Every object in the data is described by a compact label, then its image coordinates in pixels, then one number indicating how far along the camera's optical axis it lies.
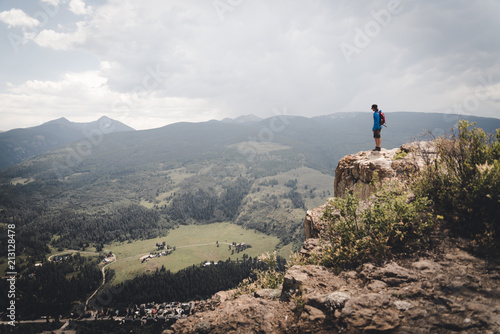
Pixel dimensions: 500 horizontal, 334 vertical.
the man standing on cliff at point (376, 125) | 14.38
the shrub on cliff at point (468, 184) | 5.80
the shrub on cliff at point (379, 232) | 6.52
